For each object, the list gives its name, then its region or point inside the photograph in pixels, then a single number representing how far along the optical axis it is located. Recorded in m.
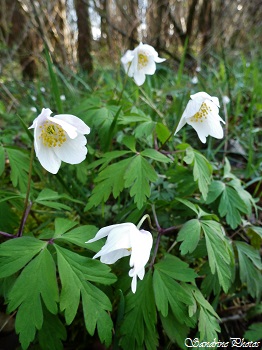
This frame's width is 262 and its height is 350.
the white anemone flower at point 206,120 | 0.16
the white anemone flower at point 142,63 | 0.21
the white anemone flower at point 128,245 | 0.12
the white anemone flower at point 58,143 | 0.14
